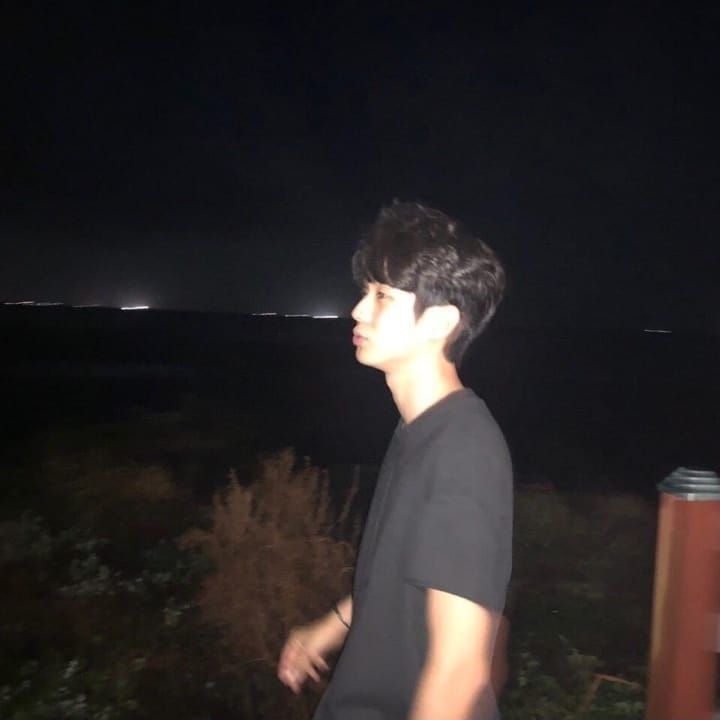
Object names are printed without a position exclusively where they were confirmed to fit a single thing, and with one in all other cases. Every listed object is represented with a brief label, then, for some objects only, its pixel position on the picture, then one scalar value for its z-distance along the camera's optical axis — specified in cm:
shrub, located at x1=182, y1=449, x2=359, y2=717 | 421
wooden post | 197
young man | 131
